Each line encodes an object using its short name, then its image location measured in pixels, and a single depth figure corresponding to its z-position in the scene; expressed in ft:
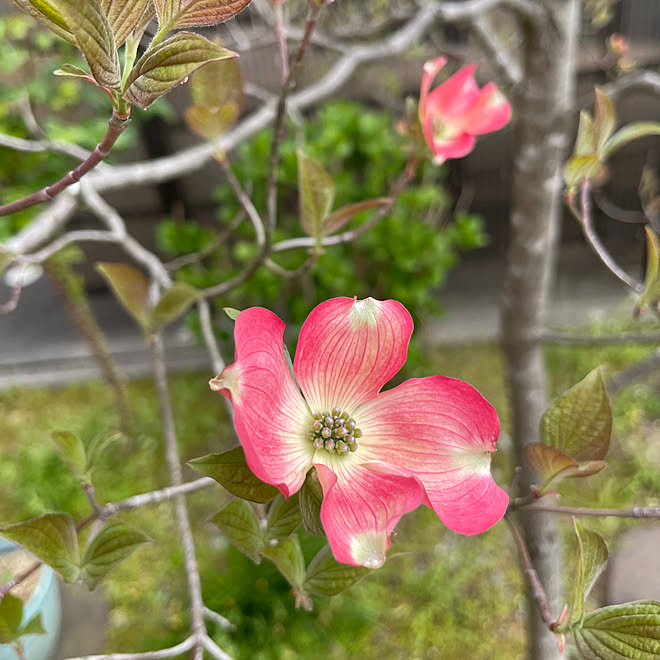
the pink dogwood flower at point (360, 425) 0.64
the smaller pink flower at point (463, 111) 1.37
